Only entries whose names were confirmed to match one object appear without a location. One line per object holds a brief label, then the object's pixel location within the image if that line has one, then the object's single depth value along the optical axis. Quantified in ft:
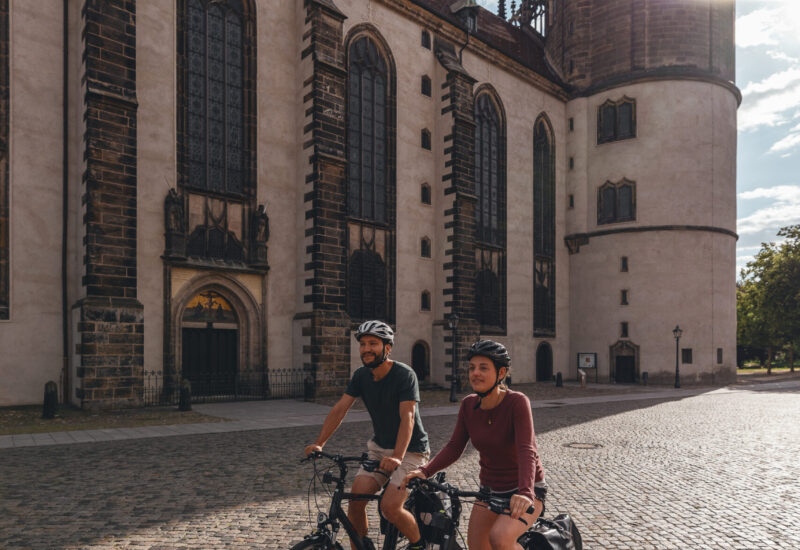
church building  58.34
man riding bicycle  13.42
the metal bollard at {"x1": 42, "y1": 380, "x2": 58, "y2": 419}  49.47
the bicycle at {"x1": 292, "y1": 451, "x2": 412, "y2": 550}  11.39
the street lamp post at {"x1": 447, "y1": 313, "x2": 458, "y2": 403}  73.75
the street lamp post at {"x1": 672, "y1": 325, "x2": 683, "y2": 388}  103.40
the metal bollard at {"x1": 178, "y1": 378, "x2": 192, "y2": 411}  56.29
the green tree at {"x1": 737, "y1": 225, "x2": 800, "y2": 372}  146.82
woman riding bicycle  11.37
